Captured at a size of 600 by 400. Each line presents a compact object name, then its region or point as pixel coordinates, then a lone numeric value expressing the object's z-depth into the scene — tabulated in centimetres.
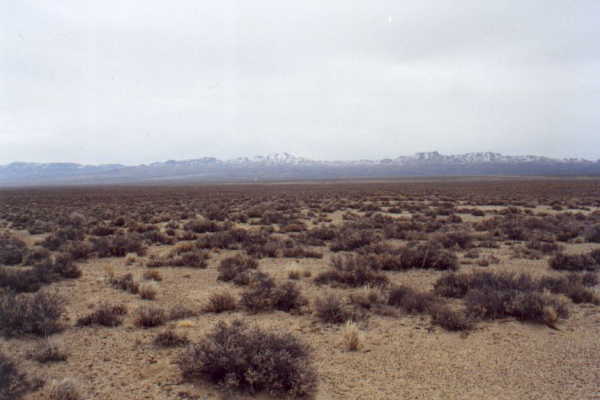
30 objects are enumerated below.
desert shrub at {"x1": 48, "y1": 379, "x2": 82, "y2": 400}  451
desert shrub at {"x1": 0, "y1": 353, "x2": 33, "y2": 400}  456
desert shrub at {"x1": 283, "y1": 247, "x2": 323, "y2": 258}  1328
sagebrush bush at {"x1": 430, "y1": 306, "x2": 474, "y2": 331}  664
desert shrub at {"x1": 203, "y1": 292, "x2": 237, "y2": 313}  769
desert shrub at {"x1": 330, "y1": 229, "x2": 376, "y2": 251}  1437
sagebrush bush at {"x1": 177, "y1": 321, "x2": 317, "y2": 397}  474
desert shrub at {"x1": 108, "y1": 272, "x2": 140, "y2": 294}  912
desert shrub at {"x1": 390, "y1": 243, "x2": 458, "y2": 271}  1120
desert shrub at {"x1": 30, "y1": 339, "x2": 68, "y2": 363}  552
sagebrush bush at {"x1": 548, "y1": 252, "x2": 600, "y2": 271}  1095
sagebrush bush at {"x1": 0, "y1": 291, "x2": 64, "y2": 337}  630
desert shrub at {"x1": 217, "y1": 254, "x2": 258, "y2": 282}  1026
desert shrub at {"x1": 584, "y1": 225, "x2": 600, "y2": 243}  1559
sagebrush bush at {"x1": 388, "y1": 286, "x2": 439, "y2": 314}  759
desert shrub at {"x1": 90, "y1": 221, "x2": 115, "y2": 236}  1847
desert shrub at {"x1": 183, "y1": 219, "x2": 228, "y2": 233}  1944
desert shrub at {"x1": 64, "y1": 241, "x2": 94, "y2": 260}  1295
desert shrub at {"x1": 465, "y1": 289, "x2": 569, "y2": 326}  696
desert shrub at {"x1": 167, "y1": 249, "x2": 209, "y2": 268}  1193
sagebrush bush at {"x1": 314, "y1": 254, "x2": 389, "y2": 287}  953
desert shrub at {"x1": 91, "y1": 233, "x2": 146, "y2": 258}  1358
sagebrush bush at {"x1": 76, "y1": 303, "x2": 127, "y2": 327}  696
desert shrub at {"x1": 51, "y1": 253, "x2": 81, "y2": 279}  1045
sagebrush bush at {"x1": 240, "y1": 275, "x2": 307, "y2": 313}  774
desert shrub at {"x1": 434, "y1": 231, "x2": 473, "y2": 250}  1442
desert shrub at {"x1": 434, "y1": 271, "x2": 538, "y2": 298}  822
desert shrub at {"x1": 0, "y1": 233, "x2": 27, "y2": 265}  1241
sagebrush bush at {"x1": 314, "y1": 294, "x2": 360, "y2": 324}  712
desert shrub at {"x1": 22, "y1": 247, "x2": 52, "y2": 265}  1234
